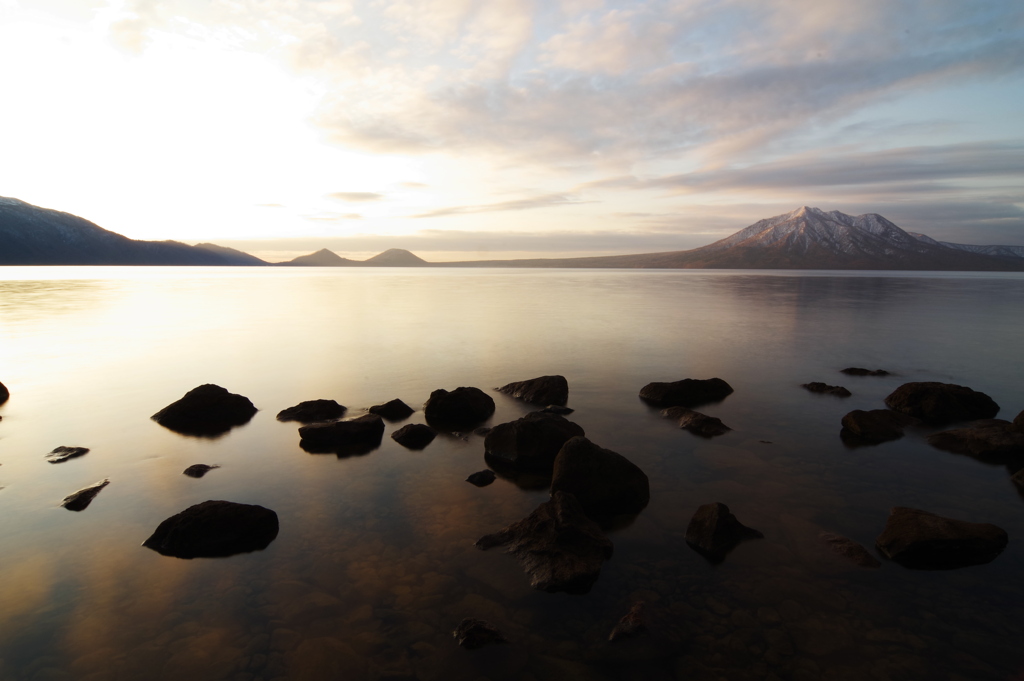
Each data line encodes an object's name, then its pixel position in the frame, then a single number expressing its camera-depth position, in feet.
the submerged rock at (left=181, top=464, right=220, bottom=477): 35.35
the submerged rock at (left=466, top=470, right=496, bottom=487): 33.37
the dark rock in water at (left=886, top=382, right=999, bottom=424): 45.73
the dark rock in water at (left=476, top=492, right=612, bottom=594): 22.84
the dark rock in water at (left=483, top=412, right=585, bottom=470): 36.09
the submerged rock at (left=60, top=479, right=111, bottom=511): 30.27
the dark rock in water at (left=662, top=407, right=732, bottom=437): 42.47
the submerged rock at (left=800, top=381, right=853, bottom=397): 54.65
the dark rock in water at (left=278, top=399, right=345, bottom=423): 47.62
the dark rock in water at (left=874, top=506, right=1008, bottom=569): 24.17
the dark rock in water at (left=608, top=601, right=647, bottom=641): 19.61
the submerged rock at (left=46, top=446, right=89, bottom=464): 38.06
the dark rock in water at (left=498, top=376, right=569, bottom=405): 52.13
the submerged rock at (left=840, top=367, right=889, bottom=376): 65.82
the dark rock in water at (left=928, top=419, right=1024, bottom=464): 36.68
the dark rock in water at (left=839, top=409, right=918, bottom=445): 40.63
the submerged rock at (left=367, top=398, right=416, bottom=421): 48.08
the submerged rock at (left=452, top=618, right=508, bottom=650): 19.34
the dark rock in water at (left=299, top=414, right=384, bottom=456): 40.09
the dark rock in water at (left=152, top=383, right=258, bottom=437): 46.26
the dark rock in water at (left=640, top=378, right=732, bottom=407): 51.98
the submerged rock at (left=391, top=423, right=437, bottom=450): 40.42
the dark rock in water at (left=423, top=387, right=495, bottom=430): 46.29
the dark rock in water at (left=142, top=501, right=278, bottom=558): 25.62
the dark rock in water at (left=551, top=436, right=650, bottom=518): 29.73
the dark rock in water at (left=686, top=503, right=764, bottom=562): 25.02
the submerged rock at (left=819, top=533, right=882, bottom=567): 24.18
